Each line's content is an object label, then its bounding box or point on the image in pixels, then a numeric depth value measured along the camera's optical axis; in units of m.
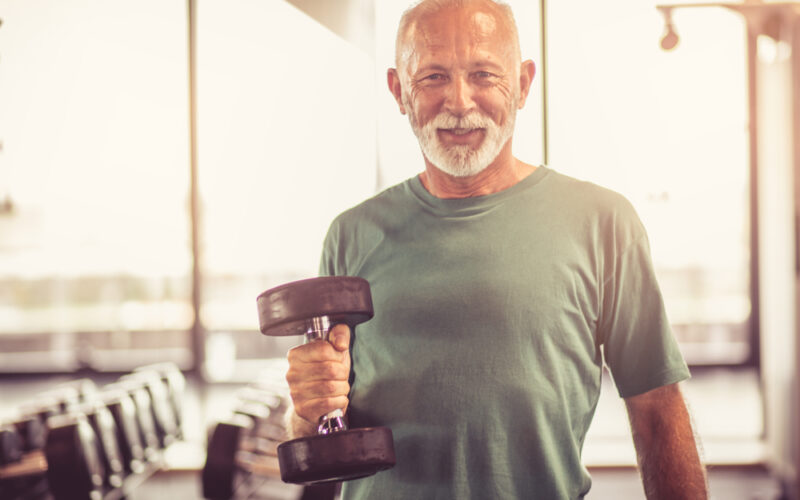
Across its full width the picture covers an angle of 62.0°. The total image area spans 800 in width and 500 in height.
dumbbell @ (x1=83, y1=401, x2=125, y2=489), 2.96
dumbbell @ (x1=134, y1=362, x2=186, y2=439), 3.89
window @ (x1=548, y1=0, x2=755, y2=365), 4.19
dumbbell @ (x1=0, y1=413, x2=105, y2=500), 2.57
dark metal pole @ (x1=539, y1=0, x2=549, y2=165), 4.02
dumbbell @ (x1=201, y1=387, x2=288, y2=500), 2.74
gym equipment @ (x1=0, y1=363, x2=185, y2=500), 2.59
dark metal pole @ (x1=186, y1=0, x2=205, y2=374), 4.33
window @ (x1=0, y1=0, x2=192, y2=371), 4.42
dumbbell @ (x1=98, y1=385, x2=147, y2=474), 3.22
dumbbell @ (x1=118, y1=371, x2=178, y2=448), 3.62
